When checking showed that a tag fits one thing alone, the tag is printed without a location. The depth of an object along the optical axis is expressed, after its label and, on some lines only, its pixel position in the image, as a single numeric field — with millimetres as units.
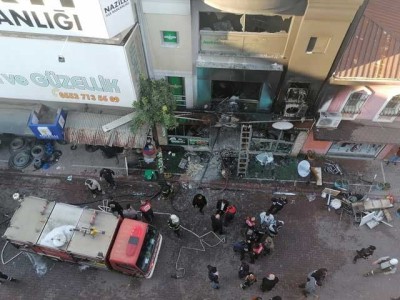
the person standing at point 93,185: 21953
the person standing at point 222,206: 20797
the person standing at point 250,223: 19919
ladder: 22328
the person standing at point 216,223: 19872
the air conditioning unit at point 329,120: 21328
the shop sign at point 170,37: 18531
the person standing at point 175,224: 19844
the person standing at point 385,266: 19319
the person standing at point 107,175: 22156
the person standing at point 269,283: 18100
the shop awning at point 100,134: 21797
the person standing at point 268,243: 19562
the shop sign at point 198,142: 23766
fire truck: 17750
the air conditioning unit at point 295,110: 20972
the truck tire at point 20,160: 24047
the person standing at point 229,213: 20484
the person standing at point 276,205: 21188
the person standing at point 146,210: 20562
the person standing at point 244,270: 18750
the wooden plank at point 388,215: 22219
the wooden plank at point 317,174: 23500
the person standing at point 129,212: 20672
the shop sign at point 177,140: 23922
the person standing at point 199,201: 21109
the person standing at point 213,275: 18862
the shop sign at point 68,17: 15273
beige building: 16453
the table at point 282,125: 21641
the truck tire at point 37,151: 24281
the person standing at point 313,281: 18672
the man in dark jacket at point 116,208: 20942
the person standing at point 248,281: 18438
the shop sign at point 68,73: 17438
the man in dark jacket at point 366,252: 19828
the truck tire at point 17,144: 24641
